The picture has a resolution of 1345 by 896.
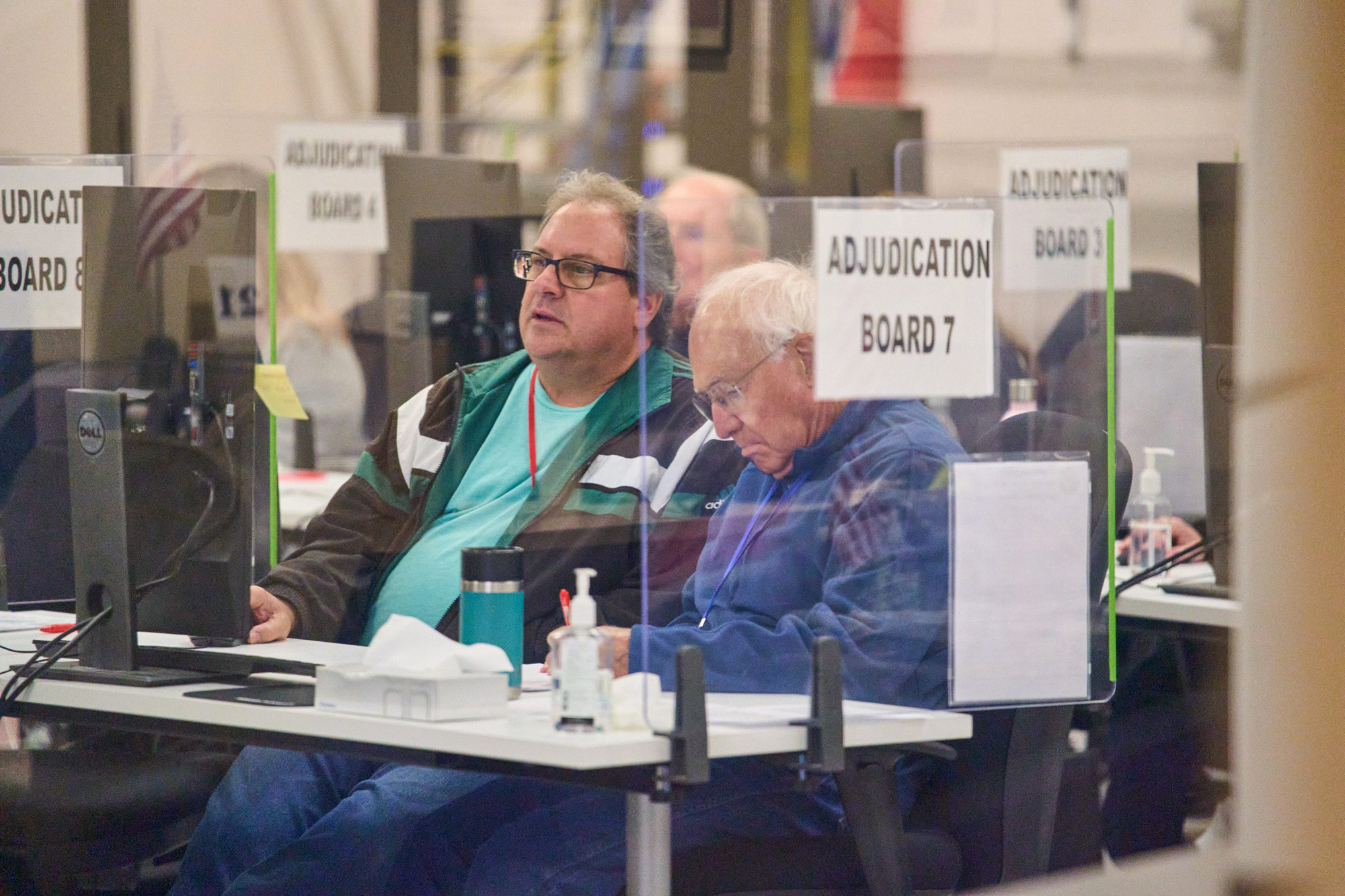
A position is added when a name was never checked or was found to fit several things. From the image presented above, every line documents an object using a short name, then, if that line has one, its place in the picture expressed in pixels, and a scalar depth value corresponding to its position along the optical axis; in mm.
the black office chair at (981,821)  9069
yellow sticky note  9461
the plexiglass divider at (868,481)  8919
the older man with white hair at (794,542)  8990
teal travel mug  9049
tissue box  8871
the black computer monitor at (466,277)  10481
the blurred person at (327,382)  12794
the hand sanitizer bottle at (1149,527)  10320
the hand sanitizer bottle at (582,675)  8808
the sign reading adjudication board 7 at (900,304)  8881
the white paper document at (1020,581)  9053
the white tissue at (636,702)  8840
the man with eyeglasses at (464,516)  9257
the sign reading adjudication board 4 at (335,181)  13665
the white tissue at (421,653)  8907
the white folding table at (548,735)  8779
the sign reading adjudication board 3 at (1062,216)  9684
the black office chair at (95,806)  9465
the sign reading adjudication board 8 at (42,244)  9497
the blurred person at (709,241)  9026
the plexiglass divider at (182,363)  9172
